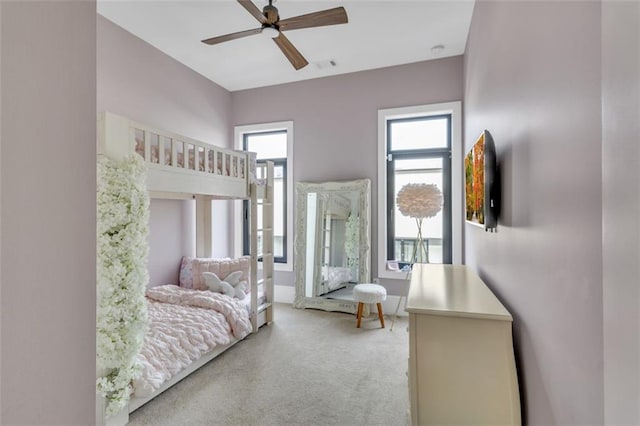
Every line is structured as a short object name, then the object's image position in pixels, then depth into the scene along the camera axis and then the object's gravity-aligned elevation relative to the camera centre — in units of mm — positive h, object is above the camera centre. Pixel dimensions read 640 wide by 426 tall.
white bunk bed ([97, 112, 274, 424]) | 1929 +307
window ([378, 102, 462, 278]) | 3682 +478
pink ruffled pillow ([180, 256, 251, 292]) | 3592 -628
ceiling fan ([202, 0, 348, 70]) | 2225 +1411
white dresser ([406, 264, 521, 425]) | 1305 -645
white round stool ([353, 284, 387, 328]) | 3375 -875
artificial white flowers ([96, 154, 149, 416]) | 1540 -325
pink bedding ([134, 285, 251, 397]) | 2129 -919
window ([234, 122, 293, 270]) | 4414 +493
